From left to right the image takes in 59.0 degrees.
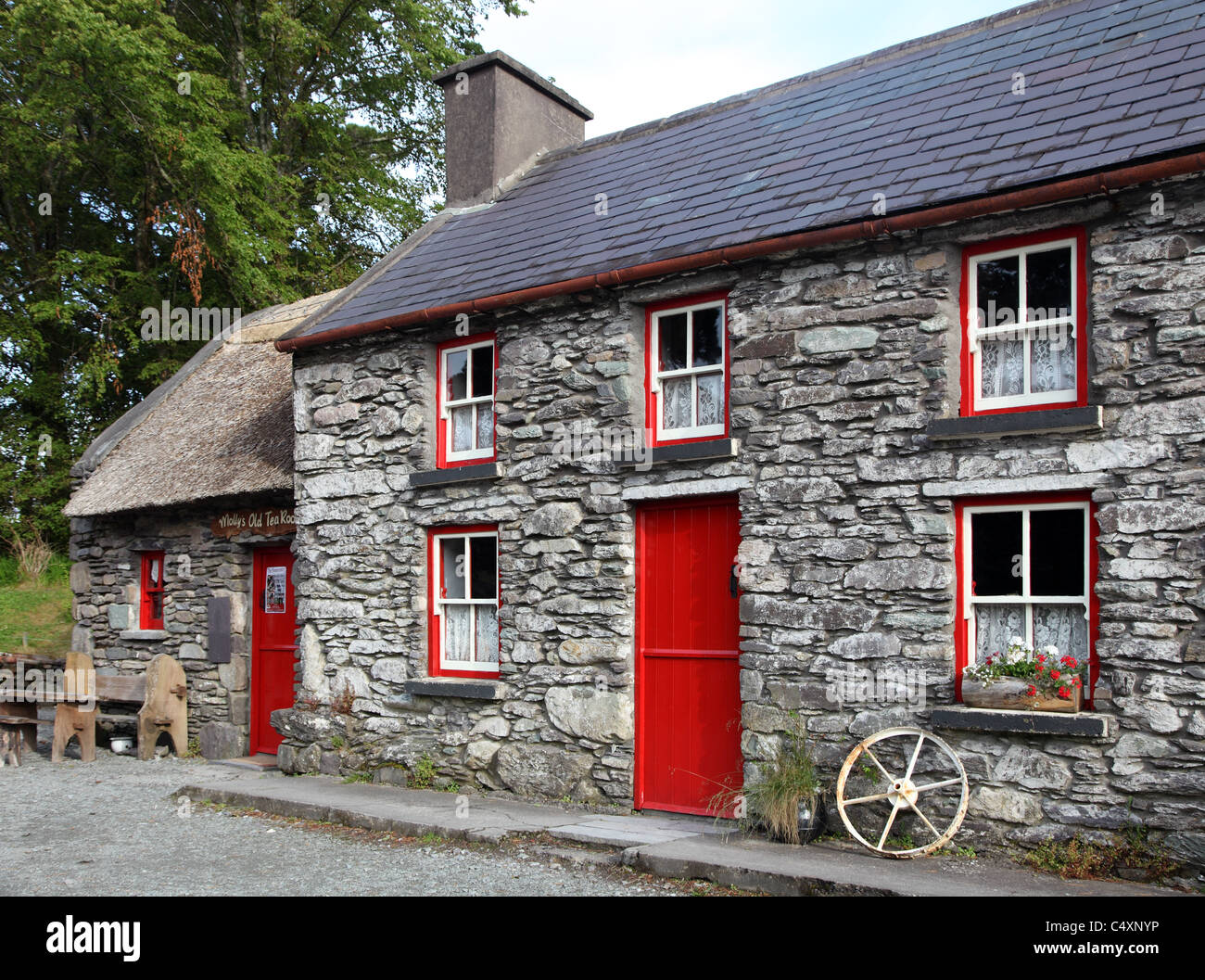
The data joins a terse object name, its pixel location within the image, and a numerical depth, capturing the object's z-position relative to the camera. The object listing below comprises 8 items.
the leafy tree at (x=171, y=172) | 17.25
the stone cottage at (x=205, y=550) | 11.80
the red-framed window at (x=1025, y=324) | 6.75
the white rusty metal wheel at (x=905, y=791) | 6.60
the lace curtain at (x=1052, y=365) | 6.79
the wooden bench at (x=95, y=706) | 11.81
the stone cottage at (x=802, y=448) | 6.33
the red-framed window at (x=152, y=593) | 13.12
